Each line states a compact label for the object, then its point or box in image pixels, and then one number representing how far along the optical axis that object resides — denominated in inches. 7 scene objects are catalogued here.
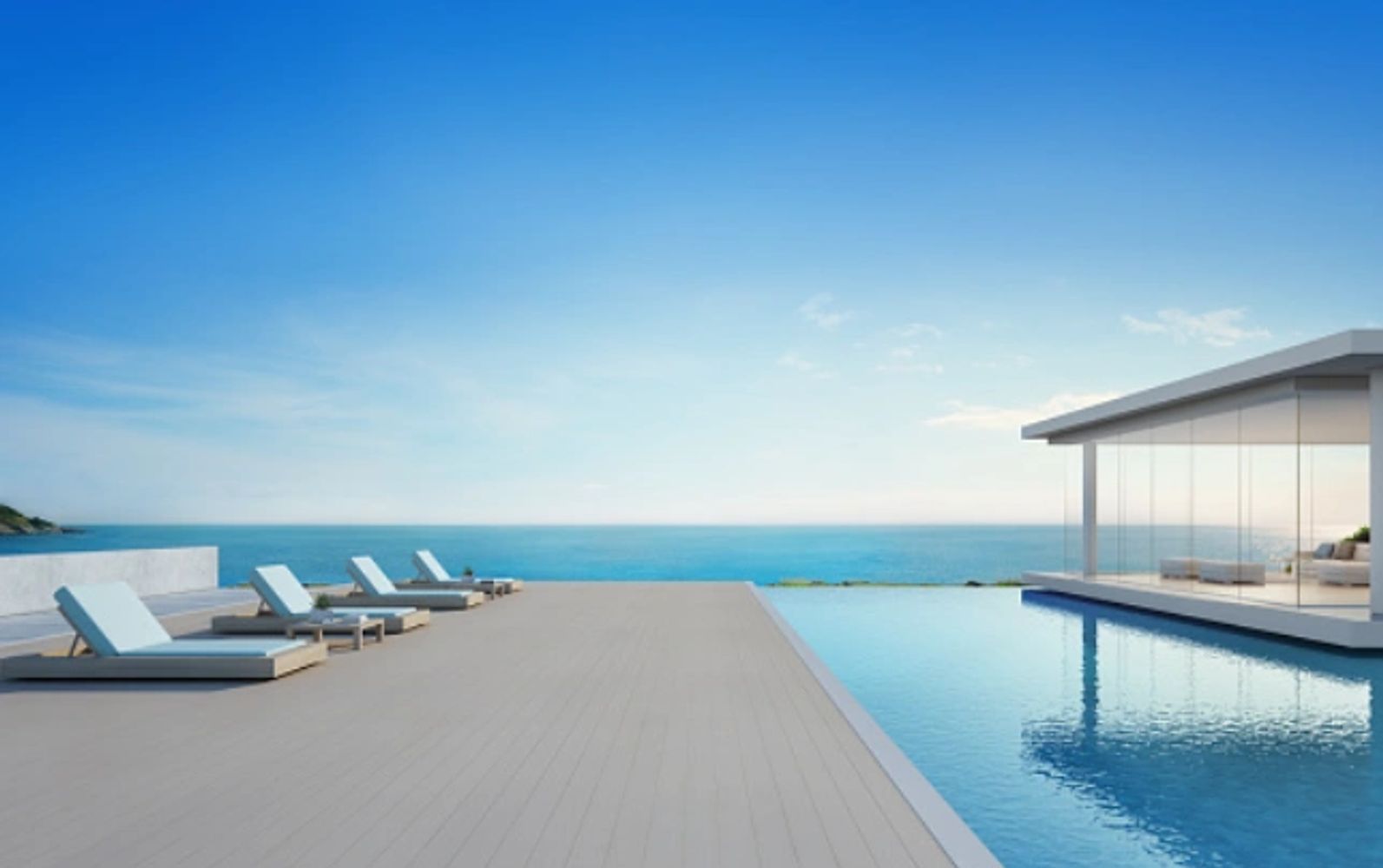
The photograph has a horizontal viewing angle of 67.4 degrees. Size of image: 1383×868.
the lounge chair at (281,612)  402.0
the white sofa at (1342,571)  568.4
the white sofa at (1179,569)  607.5
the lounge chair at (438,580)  611.5
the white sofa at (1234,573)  575.8
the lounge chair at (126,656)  301.1
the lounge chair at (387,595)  506.6
